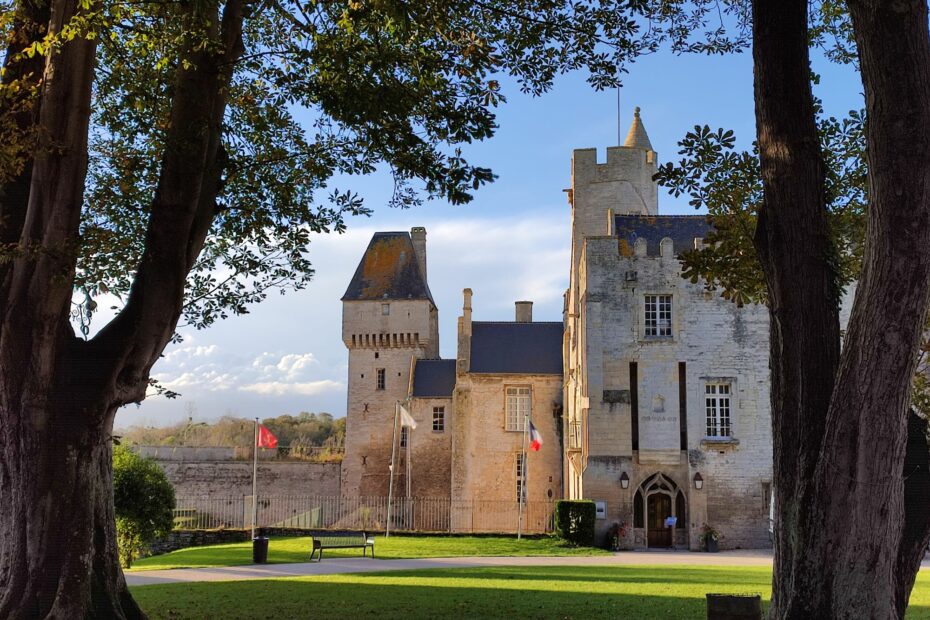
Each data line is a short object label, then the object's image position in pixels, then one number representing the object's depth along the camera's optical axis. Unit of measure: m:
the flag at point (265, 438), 30.53
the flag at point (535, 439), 32.22
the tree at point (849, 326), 6.76
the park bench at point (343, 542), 21.95
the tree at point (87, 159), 9.07
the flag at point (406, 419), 34.73
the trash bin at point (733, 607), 8.44
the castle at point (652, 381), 30.25
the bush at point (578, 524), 28.52
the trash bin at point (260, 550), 20.44
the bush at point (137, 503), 22.16
